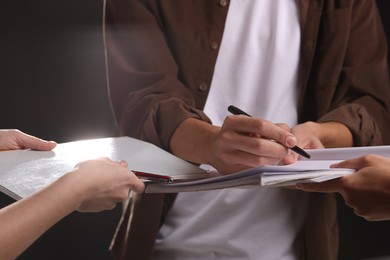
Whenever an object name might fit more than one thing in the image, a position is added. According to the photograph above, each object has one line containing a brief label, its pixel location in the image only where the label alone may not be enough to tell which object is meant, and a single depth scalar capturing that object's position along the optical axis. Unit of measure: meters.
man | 1.63
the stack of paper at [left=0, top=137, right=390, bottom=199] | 1.29
